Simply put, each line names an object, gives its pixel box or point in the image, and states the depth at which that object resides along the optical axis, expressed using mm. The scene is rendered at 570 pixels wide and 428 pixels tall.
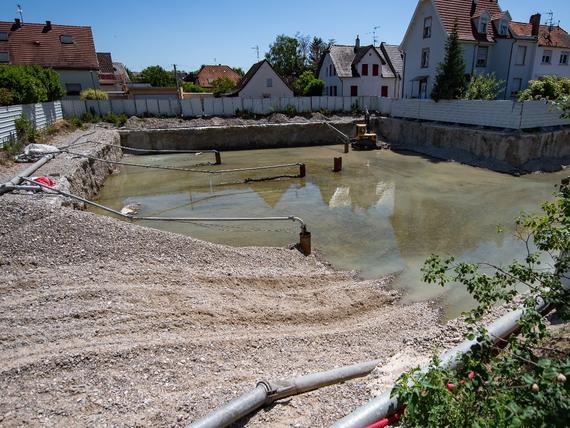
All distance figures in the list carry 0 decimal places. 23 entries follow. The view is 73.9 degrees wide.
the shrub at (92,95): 30484
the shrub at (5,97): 17156
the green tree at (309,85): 41281
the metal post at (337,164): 20391
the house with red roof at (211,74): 63812
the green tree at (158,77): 66000
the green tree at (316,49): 68250
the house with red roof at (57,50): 32250
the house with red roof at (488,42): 29094
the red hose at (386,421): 3521
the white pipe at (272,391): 3717
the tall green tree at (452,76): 24547
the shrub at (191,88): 57109
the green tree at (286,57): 63281
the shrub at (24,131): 16906
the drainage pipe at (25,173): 10023
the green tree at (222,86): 52612
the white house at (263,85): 39500
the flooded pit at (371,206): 10531
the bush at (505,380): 2529
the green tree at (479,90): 24488
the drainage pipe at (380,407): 3541
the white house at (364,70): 40031
